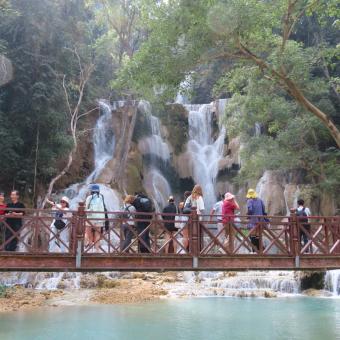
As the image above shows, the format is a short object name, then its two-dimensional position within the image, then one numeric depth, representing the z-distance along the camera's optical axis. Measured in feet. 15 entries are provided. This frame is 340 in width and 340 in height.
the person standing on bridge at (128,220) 31.76
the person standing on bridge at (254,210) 34.46
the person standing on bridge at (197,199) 34.01
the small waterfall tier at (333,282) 62.34
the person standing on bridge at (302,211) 37.26
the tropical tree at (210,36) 36.76
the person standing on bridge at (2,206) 31.18
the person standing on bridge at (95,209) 32.81
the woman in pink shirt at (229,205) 34.17
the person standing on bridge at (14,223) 31.65
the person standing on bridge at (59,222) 31.52
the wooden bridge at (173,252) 30.35
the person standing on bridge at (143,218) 32.73
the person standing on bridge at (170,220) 33.17
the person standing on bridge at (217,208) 37.74
